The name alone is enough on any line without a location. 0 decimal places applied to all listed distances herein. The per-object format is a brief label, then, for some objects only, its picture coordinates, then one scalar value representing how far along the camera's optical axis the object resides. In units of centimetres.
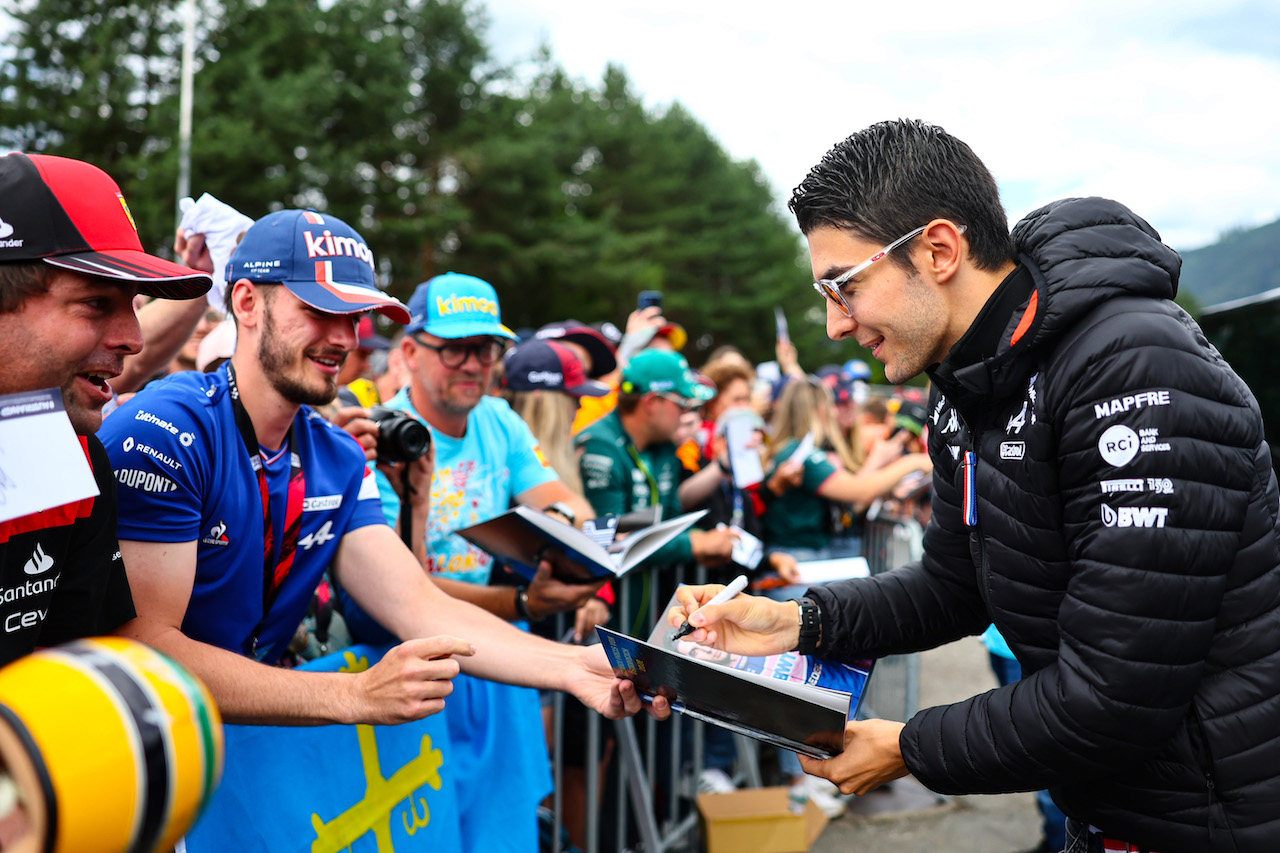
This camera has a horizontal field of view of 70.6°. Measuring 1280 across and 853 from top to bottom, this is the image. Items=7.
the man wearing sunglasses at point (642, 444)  468
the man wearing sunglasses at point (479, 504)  320
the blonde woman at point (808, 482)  574
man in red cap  170
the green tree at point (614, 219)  2614
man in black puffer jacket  164
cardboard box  409
